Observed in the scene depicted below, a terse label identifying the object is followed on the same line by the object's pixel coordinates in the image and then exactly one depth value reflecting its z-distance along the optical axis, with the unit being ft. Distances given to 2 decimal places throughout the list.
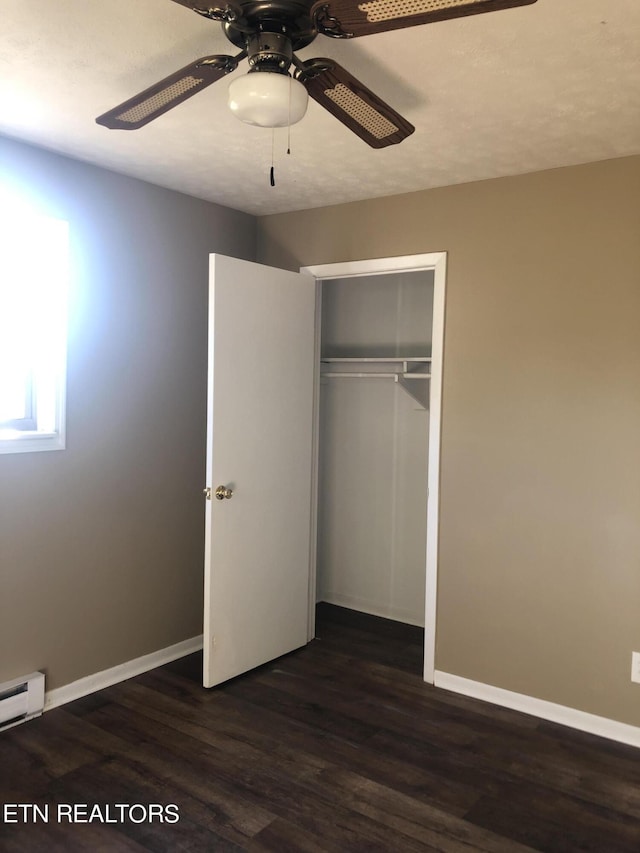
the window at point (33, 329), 9.50
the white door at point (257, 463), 10.51
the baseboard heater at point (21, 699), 9.23
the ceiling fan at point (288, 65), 4.51
